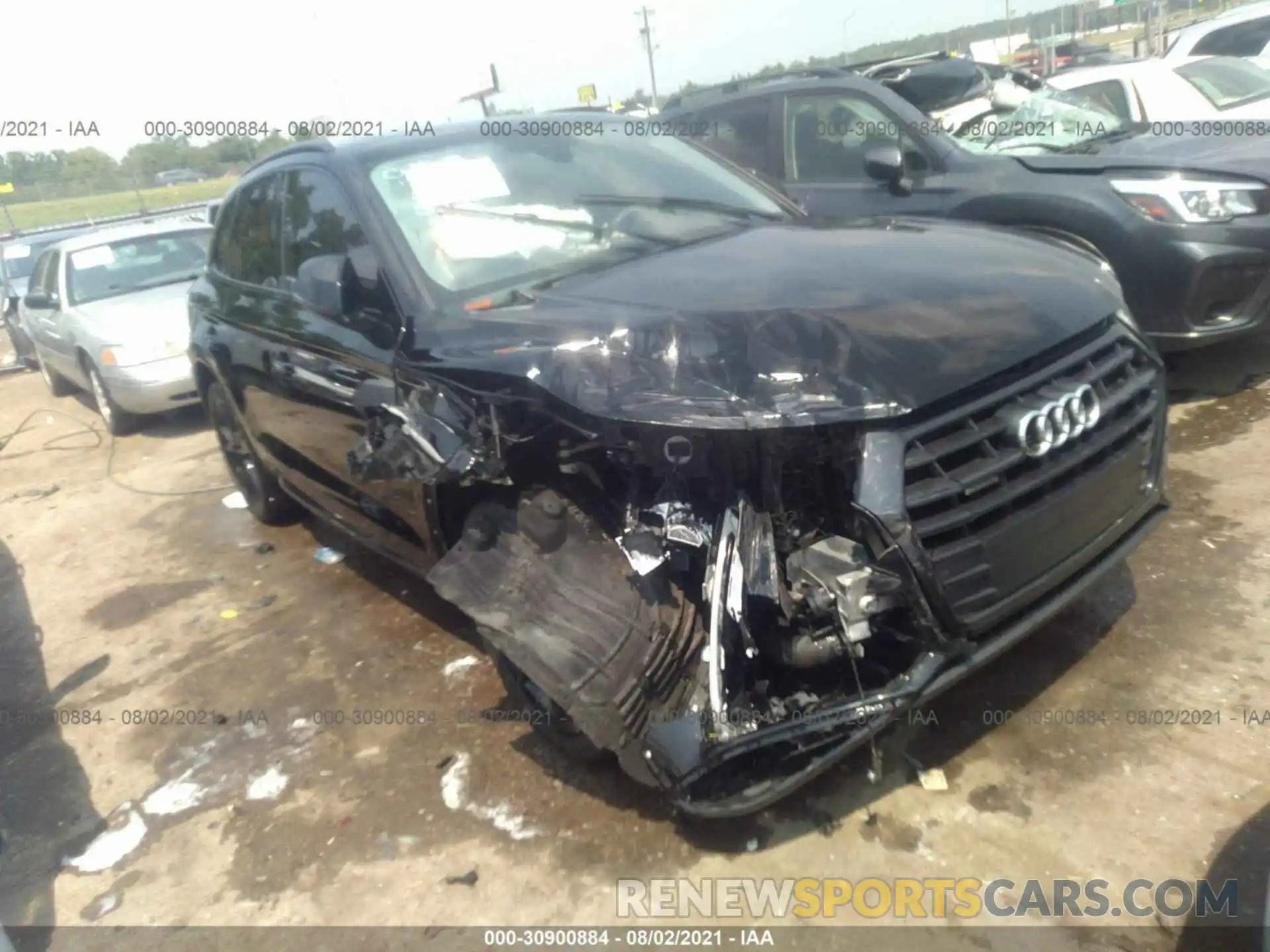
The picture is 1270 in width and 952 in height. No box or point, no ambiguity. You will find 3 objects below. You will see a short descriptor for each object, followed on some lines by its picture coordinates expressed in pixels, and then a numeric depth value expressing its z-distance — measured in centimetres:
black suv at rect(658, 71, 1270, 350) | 458
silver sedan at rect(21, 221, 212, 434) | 753
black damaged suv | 232
